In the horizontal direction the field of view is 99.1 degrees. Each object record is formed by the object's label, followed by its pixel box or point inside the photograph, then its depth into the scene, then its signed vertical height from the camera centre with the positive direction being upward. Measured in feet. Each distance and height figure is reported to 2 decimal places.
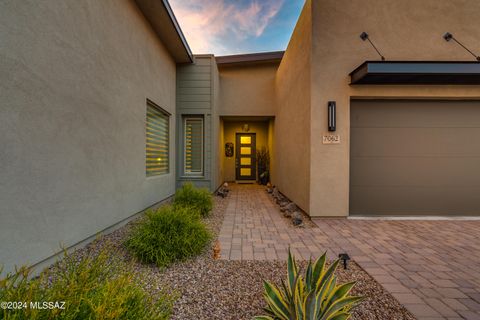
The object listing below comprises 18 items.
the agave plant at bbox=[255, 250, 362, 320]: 3.57 -2.63
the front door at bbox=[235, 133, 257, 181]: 29.58 -0.02
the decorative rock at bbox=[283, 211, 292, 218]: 13.30 -3.76
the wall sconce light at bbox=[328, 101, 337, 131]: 12.10 +2.46
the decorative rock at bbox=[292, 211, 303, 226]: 11.59 -3.57
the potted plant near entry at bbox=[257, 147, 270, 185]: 27.61 -0.84
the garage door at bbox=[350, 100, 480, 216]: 12.76 +0.03
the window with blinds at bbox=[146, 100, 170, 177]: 14.78 +1.25
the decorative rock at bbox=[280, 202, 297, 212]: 14.03 -3.52
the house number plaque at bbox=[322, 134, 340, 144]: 12.34 +1.12
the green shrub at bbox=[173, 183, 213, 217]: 13.19 -2.83
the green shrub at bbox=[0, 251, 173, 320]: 3.05 -2.40
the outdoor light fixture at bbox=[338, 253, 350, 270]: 7.02 -3.47
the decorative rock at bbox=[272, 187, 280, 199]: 19.36 -3.56
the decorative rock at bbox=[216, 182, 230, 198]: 20.00 -3.52
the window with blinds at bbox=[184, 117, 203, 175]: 20.57 +1.16
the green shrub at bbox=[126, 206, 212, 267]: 7.26 -3.09
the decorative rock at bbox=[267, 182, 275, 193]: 22.67 -3.65
